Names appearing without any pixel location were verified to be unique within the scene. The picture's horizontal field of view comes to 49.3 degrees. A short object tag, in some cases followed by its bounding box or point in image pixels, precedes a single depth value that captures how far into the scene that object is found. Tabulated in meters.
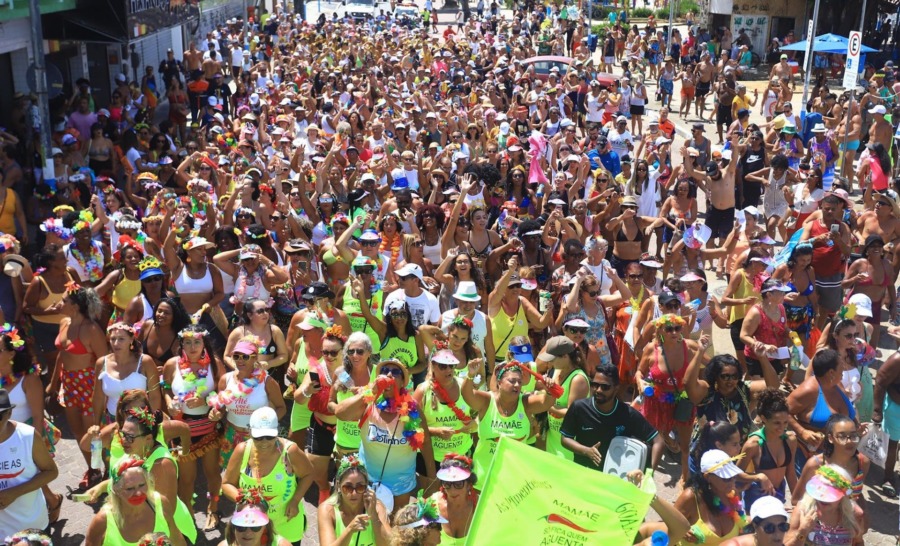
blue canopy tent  23.70
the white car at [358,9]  43.73
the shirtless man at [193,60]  21.36
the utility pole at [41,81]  11.88
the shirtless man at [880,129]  15.21
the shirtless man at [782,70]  20.78
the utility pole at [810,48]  19.48
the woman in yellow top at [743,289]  8.27
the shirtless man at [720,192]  11.76
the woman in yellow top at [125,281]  7.80
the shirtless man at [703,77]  23.23
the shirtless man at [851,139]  15.95
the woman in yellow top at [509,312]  7.55
